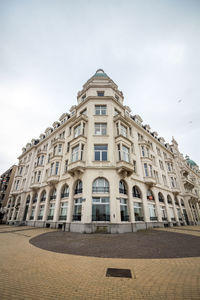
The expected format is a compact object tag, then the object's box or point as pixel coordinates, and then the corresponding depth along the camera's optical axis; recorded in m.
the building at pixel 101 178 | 16.30
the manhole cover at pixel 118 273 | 4.62
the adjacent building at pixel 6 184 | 52.00
